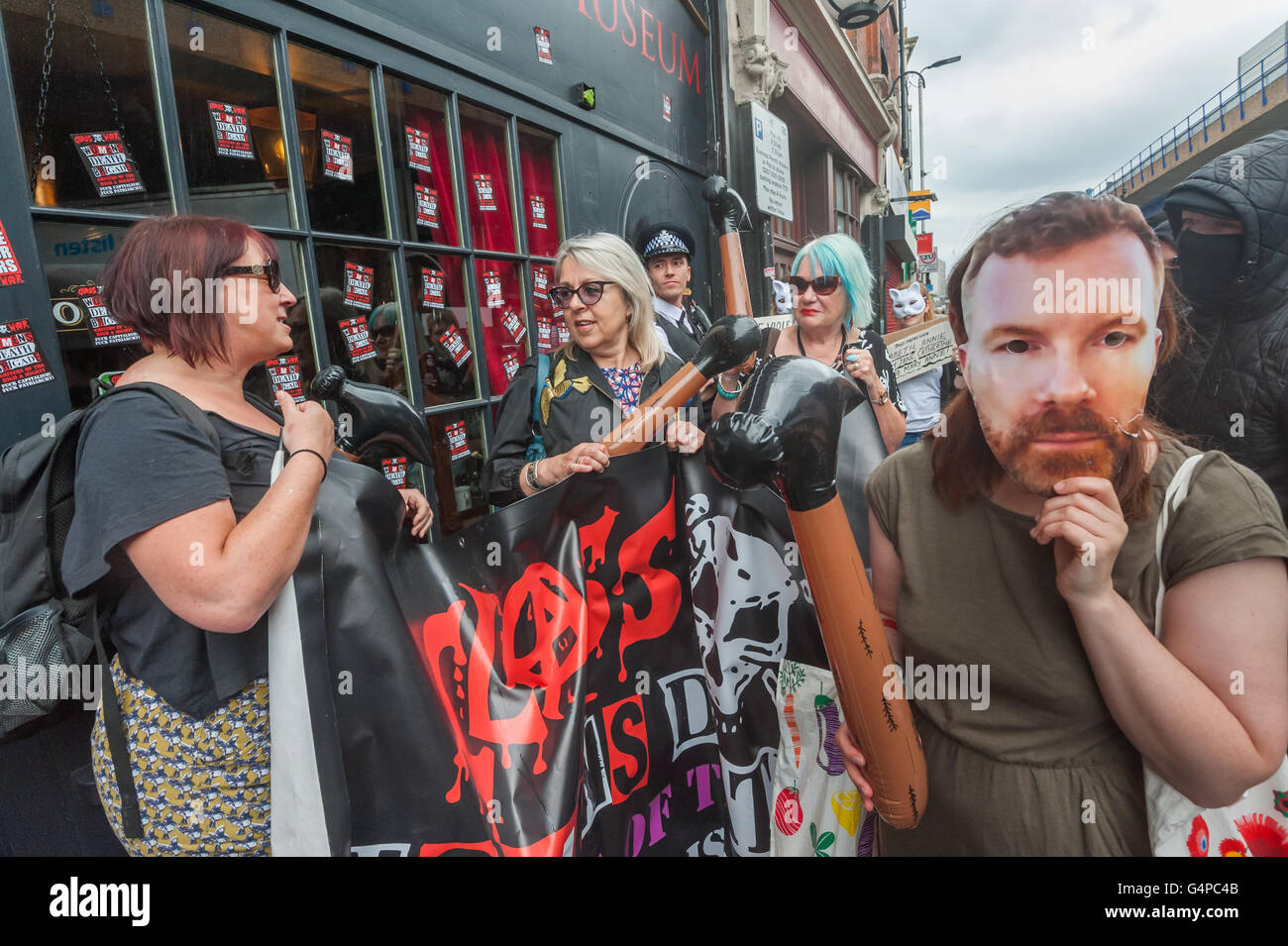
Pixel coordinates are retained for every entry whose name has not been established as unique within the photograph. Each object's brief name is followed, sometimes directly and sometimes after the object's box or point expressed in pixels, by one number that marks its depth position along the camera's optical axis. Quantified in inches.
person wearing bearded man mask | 36.9
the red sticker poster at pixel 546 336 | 162.4
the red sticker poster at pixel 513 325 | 153.1
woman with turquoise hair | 98.7
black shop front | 77.3
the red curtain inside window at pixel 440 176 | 133.1
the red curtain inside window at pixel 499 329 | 147.0
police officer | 144.8
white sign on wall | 260.8
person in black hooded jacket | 63.9
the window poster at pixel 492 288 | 147.2
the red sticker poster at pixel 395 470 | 116.6
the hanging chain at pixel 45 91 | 76.2
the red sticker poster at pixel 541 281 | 161.9
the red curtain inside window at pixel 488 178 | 145.3
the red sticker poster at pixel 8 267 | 71.3
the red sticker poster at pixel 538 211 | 165.0
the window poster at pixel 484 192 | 147.3
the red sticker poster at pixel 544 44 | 161.5
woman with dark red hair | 46.9
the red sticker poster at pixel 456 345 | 135.8
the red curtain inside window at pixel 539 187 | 162.6
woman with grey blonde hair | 91.3
